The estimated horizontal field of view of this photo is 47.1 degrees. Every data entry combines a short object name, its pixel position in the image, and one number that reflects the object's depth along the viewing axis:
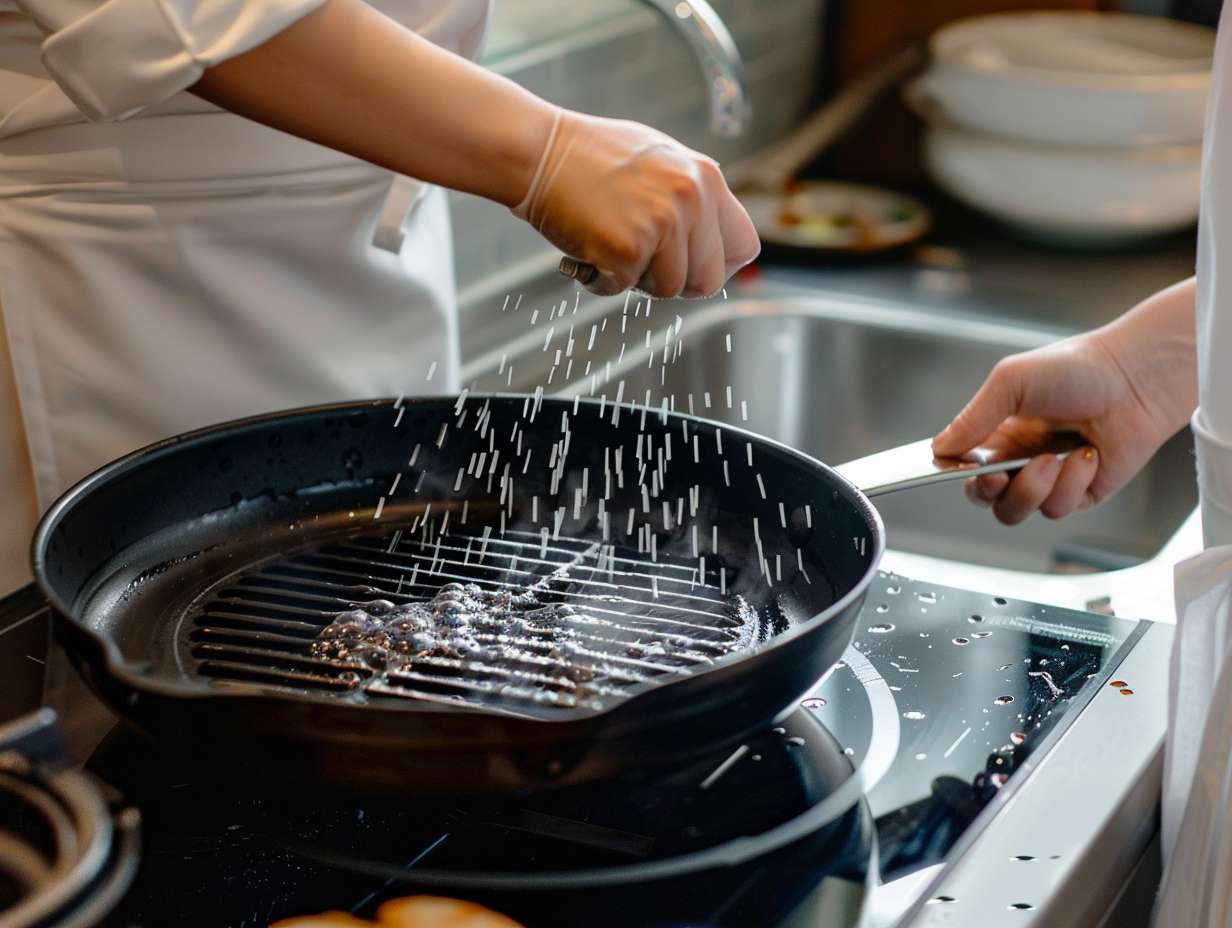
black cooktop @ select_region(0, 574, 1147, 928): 0.62
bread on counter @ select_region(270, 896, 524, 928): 0.59
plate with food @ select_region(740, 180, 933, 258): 1.91
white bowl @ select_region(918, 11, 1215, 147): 1.78
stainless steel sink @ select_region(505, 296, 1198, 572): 1.63
